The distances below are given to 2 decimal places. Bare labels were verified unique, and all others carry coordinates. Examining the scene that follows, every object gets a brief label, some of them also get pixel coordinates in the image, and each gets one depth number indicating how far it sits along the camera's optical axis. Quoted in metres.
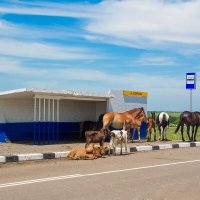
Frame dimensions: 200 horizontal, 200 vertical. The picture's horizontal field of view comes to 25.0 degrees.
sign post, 24.60
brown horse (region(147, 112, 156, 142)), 24.47
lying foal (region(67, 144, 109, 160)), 15.30
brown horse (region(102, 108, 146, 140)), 21.80
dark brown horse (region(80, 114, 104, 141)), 24.42
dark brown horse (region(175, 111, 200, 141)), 24.47
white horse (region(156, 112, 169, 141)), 24.95
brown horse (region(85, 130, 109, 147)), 16.39
